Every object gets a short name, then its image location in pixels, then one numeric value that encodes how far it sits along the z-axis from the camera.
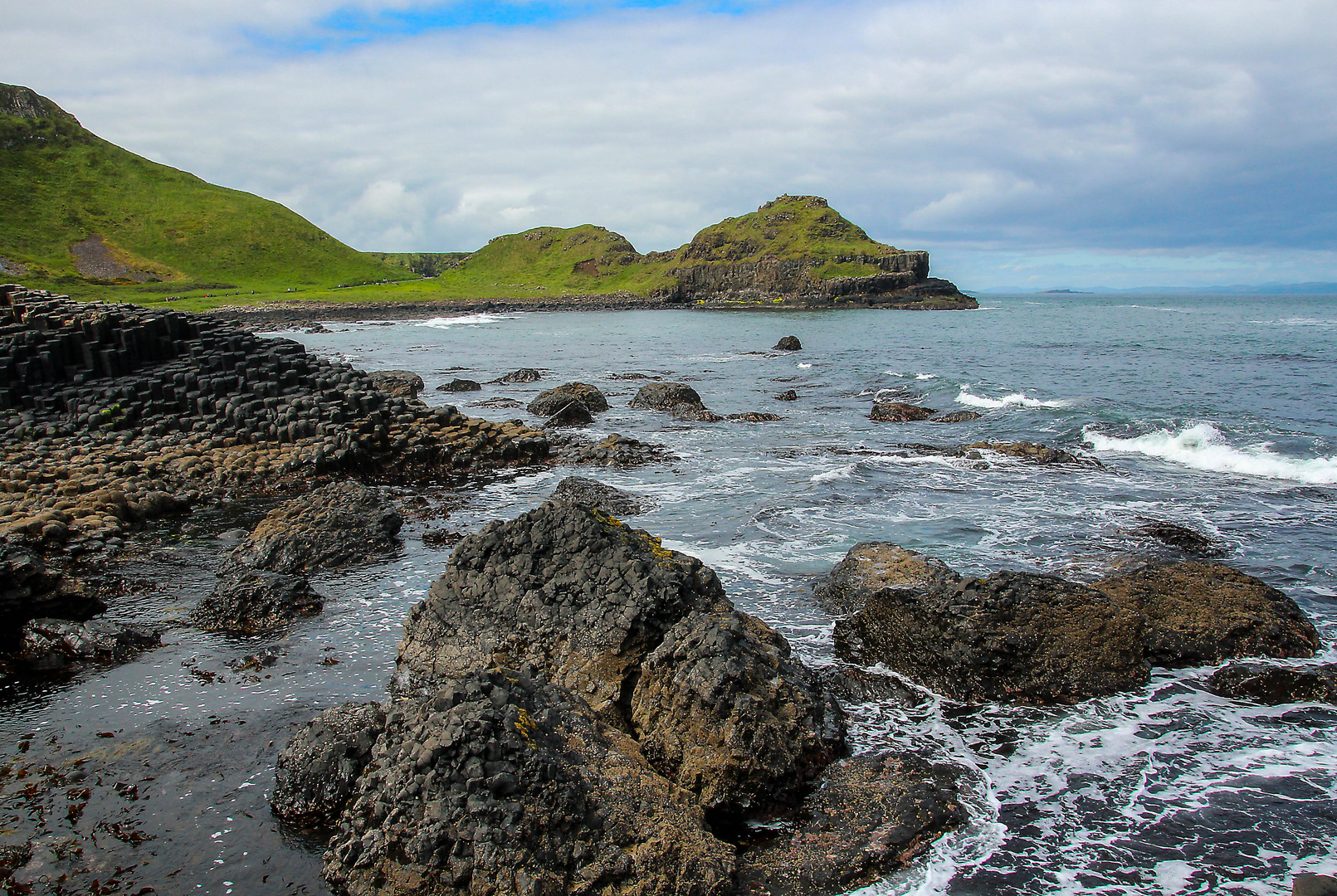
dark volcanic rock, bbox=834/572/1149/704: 8.48
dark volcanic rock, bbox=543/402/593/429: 26.94
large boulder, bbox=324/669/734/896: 5.16
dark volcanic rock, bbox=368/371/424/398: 29.98
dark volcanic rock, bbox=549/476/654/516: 15.59
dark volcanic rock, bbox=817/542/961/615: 10.70
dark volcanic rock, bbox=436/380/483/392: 36.09
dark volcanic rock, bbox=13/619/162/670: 9.28
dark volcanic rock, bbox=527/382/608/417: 28.55
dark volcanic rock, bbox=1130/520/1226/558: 13.04
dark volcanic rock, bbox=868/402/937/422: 27.97
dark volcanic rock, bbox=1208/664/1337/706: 8.35
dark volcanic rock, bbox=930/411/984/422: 27.62
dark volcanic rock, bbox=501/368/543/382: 39.06
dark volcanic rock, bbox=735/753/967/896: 5.66
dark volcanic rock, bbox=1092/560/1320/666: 9.09
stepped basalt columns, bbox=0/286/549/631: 15.48
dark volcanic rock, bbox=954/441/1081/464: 20.44
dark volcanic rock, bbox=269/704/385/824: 6.47
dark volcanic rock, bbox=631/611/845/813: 6.49
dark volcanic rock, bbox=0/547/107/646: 9.69
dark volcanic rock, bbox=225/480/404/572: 12.19
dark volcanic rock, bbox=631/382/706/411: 30.09
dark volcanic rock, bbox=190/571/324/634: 10.20
